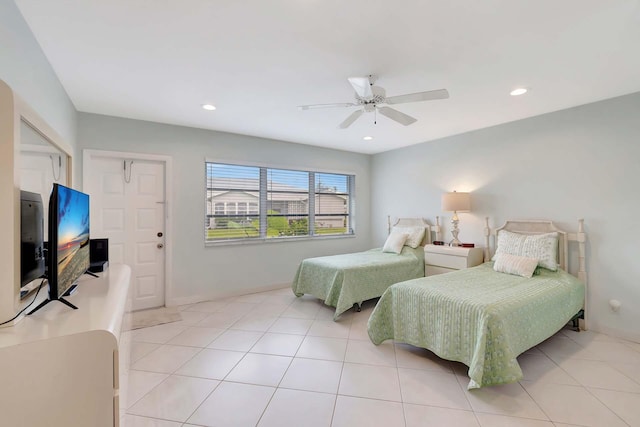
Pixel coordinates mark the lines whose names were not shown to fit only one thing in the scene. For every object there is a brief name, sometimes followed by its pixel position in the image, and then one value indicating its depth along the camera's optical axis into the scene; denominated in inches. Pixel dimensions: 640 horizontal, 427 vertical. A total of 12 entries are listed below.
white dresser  33.5
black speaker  90.9
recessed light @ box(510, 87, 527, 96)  103.3
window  162.2
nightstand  145.8
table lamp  154.2
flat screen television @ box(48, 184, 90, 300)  48.0
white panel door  131.7
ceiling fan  81.7
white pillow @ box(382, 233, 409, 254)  172.3
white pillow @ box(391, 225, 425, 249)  175.9
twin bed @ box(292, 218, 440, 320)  135.0
